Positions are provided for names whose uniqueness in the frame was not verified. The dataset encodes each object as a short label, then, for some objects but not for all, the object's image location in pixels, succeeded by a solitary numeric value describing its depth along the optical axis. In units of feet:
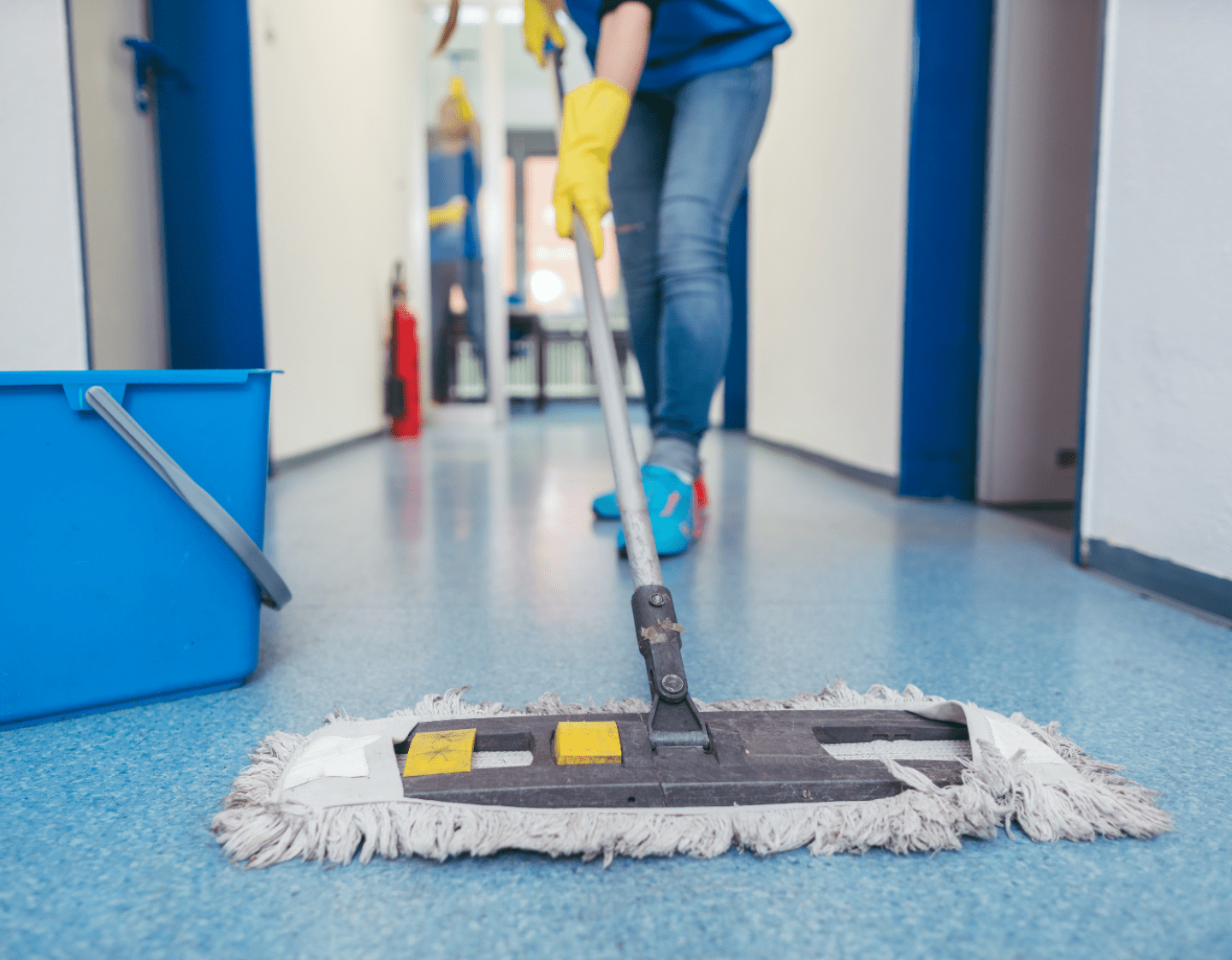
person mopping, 4.04
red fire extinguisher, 12.14
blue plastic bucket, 1.97
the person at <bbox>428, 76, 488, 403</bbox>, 15.52
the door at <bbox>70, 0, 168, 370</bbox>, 5.86
